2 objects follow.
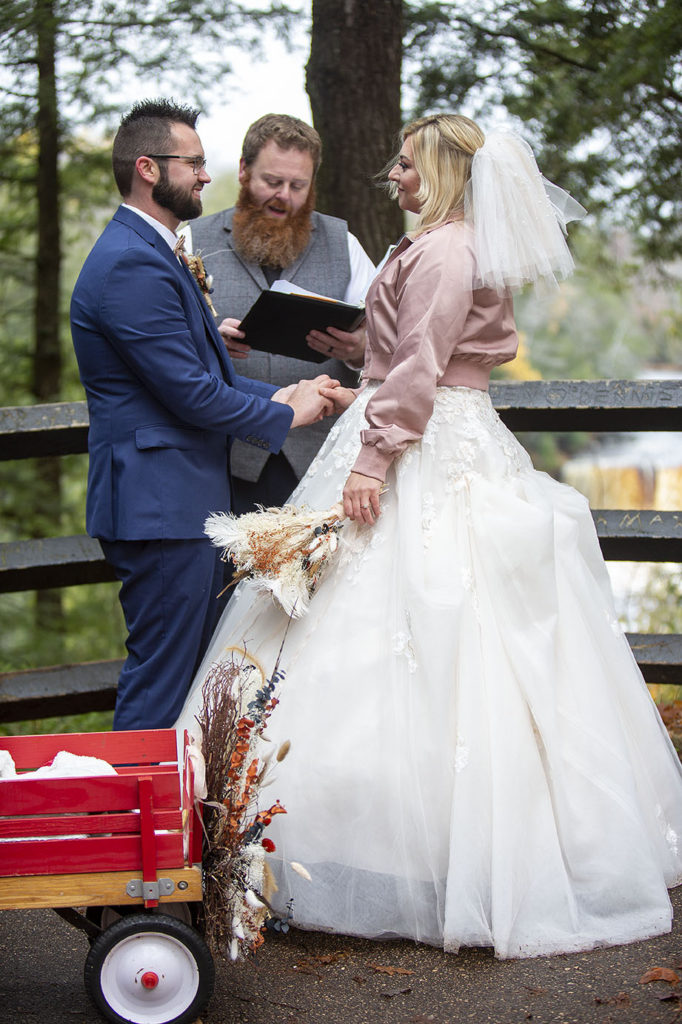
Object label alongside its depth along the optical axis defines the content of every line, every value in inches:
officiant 158.4
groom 129.5
